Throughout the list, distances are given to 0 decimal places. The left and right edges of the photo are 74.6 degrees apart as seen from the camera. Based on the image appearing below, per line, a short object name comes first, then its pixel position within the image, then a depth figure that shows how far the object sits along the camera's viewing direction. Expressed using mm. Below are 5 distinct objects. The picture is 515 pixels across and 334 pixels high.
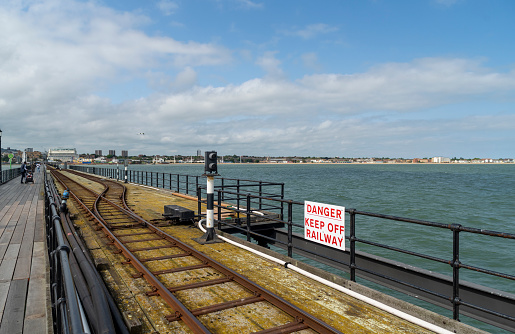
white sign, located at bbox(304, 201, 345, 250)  5398
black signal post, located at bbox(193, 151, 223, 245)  7715
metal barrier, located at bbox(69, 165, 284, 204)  38438
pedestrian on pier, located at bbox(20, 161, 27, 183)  25844
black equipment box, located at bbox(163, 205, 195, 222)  9834
